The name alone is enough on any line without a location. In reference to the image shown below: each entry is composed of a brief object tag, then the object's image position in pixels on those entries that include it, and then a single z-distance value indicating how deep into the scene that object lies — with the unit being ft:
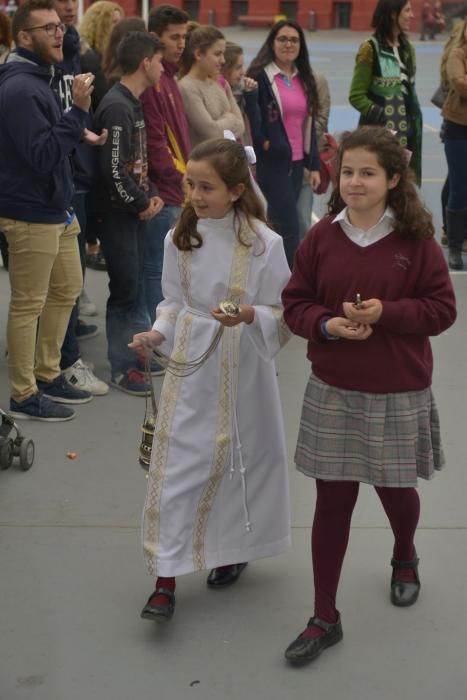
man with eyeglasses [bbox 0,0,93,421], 30.51
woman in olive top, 47.59
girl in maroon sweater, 20.49
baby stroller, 29.62
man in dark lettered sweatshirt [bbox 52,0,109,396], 34.21
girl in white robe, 22.39
